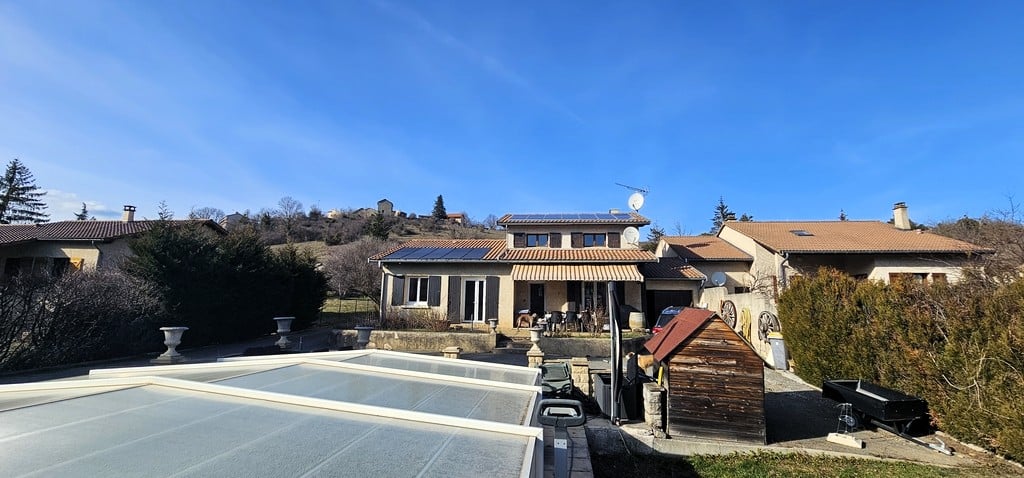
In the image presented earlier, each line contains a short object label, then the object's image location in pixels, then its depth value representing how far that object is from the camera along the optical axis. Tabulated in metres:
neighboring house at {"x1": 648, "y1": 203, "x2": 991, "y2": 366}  22.65
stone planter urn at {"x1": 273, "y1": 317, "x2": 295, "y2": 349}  15.24
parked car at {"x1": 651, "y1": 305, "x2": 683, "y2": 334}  20.71
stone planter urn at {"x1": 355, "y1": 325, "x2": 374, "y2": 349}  14.94
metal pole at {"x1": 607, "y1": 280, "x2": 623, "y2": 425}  9.52
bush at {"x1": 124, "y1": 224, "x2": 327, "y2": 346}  17.05
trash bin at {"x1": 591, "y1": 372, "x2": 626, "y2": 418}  10.06
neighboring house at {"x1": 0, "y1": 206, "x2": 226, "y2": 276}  22.93
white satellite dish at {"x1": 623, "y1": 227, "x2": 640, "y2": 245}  24.19
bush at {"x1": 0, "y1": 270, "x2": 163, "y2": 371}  12.42
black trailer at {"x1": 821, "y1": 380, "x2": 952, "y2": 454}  8.70
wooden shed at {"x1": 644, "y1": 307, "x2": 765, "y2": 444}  8.76
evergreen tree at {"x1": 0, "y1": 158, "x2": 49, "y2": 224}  53.38
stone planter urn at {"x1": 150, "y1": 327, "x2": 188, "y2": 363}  11.54
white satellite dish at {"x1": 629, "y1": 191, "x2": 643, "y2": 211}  26.62
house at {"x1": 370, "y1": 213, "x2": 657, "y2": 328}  23.19
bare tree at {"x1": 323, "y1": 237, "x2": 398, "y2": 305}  38.56
